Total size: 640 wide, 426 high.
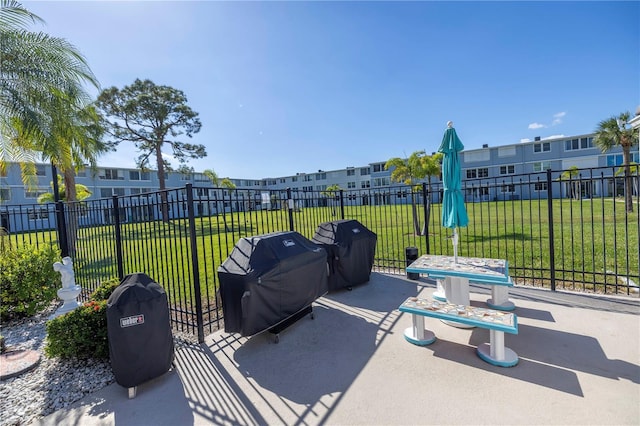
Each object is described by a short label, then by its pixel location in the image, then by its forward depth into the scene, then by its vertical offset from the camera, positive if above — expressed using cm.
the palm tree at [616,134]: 1933 +350
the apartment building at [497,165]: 3158 +397
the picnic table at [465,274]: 400 -118
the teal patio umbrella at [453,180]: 451 +22
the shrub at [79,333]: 352 -146
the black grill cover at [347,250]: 586 -105
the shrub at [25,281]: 516 -116
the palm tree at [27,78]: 487 +264
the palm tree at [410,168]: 1368 +138
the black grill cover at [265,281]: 368 -105
